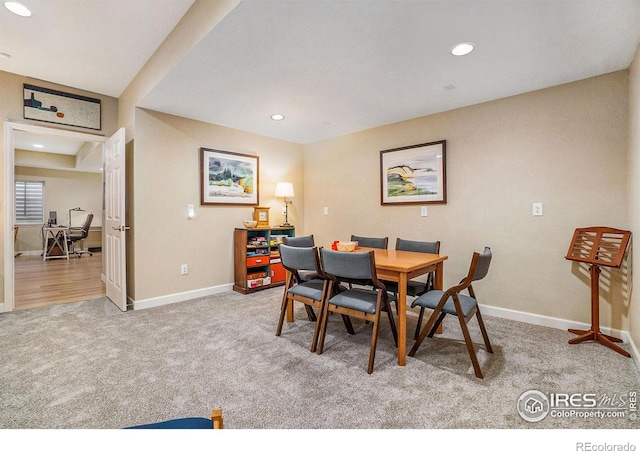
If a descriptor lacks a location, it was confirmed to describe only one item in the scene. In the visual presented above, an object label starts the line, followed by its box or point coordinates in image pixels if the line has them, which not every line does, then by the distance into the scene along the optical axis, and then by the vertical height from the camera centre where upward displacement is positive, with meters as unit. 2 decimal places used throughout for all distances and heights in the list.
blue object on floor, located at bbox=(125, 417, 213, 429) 0.87 -0.63
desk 7.11 -0.53
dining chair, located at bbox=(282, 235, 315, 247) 3.20 -0.26
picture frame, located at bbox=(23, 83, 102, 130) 3.31 +1.31
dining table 2.10 -0.40
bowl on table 2.72 -0.26
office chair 7.48 -0.42
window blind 7.68 +0.44
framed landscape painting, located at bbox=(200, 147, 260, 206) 3.96 +0.57
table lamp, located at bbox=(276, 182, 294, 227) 4.50 +0.45
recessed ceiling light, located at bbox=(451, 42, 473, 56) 2.12 +1.24
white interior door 3.29 -0.02
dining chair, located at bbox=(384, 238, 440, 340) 2.63 -0.58
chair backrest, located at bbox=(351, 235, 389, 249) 3.29 -0.27
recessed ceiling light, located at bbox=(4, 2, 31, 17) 2.20 +1.59
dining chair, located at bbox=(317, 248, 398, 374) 2.03 -0.59
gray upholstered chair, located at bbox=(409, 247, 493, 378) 1.97 -0.62
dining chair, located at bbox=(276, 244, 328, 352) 2.34 -0.59
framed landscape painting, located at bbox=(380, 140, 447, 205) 3.47 +0.55
